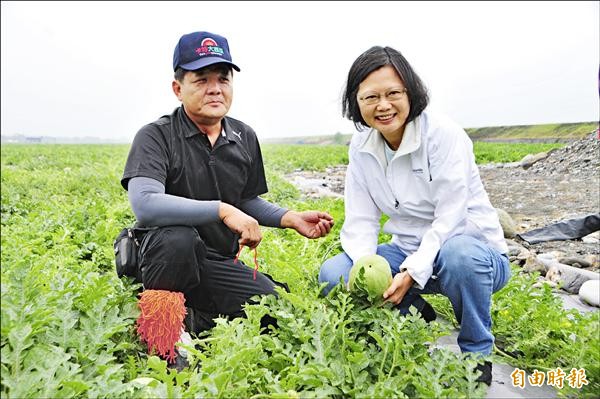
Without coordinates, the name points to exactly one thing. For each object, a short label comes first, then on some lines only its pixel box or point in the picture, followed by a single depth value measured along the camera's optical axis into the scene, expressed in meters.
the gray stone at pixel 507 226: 5.75
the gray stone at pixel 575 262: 4.67
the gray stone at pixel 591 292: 3.64
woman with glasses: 2.57
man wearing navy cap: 2.64
